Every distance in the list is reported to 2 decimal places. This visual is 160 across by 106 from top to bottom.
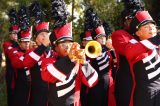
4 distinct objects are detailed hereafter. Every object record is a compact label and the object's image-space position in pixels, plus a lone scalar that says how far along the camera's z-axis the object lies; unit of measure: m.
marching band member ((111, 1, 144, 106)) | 5.56
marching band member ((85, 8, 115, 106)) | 6.97
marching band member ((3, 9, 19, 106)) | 7.81
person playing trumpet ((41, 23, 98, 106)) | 4.79
